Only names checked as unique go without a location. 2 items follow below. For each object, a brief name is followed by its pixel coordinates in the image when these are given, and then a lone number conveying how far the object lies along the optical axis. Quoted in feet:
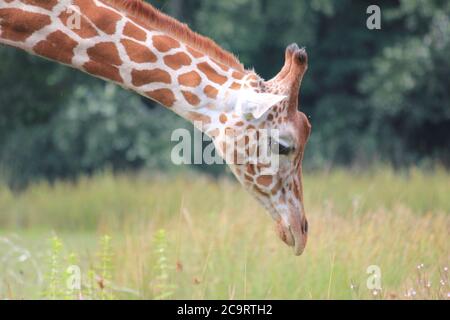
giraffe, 34.83
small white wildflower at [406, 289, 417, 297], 37.93
